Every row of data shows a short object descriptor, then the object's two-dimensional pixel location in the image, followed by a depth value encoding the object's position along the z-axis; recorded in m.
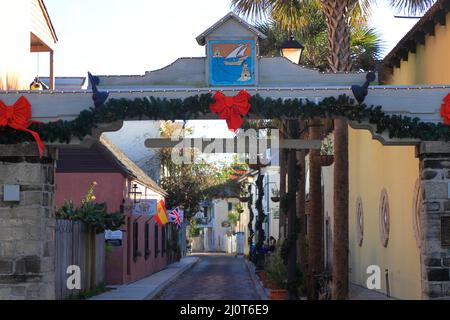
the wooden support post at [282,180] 27.49
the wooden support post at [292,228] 16.06
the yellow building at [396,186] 14.86
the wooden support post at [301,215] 22.72
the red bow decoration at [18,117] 12.38
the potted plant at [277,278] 19.27
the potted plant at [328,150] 20.80
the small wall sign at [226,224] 88.31
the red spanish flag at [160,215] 33.59
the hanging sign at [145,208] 29.16
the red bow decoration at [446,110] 12.18
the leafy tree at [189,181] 49.34
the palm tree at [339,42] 16.70
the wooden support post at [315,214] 20.58
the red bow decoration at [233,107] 12.20
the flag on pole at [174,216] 42.78
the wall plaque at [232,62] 12.52
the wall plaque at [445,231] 12.17
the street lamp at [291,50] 14.44
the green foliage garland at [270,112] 12.26
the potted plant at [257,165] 29.70
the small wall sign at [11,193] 12.41
